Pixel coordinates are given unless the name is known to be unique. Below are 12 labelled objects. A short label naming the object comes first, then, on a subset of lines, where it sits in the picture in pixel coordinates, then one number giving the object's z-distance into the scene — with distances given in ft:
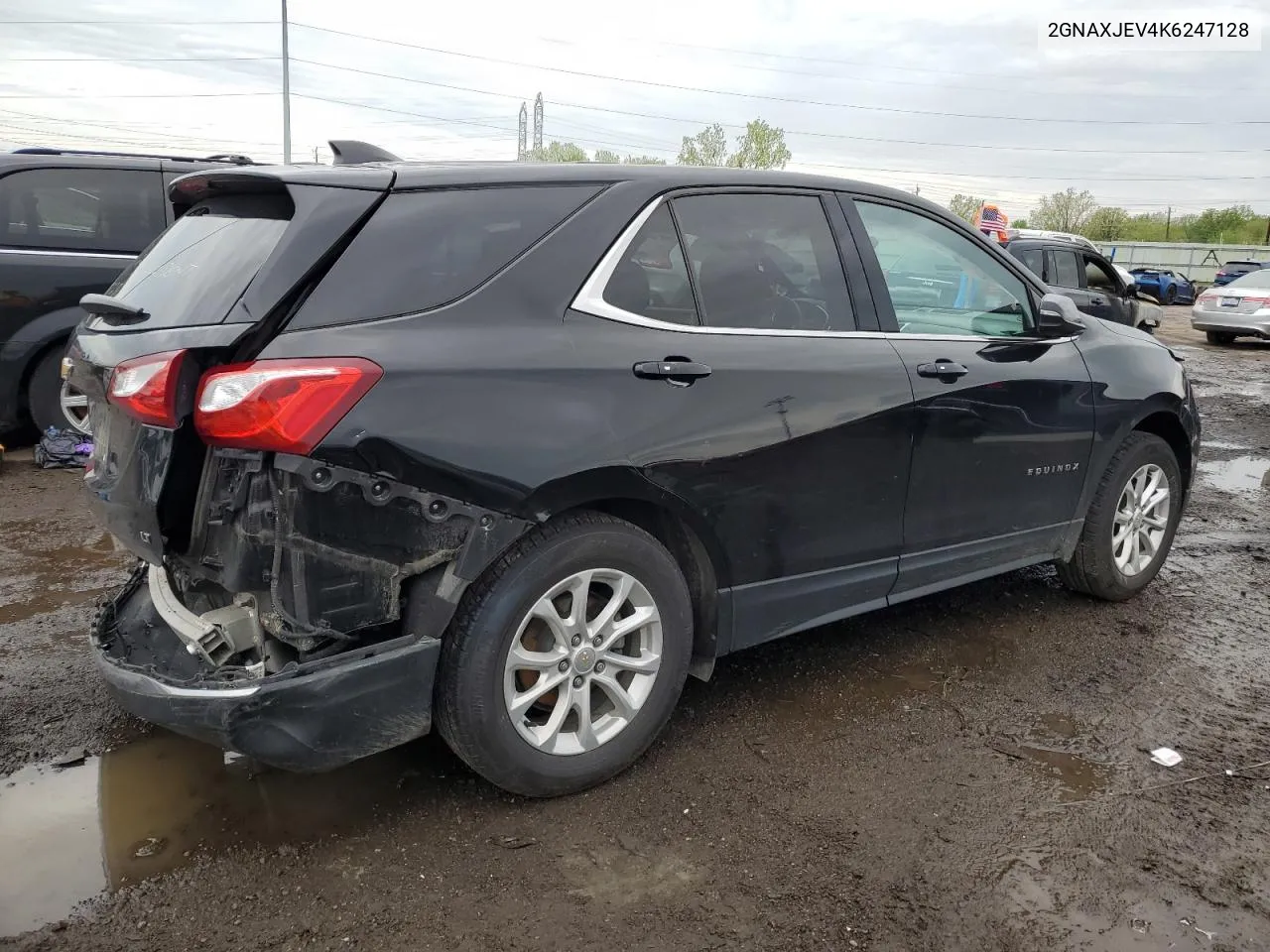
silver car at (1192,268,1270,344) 59.67
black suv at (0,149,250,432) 22.03
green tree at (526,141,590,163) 218.59
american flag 59.98
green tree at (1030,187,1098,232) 249.34
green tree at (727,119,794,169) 212.43
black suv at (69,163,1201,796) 8.00
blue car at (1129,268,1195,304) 112.27
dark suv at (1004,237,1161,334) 42.37
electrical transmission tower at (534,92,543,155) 218.18
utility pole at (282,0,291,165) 103.60
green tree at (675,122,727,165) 220.84
